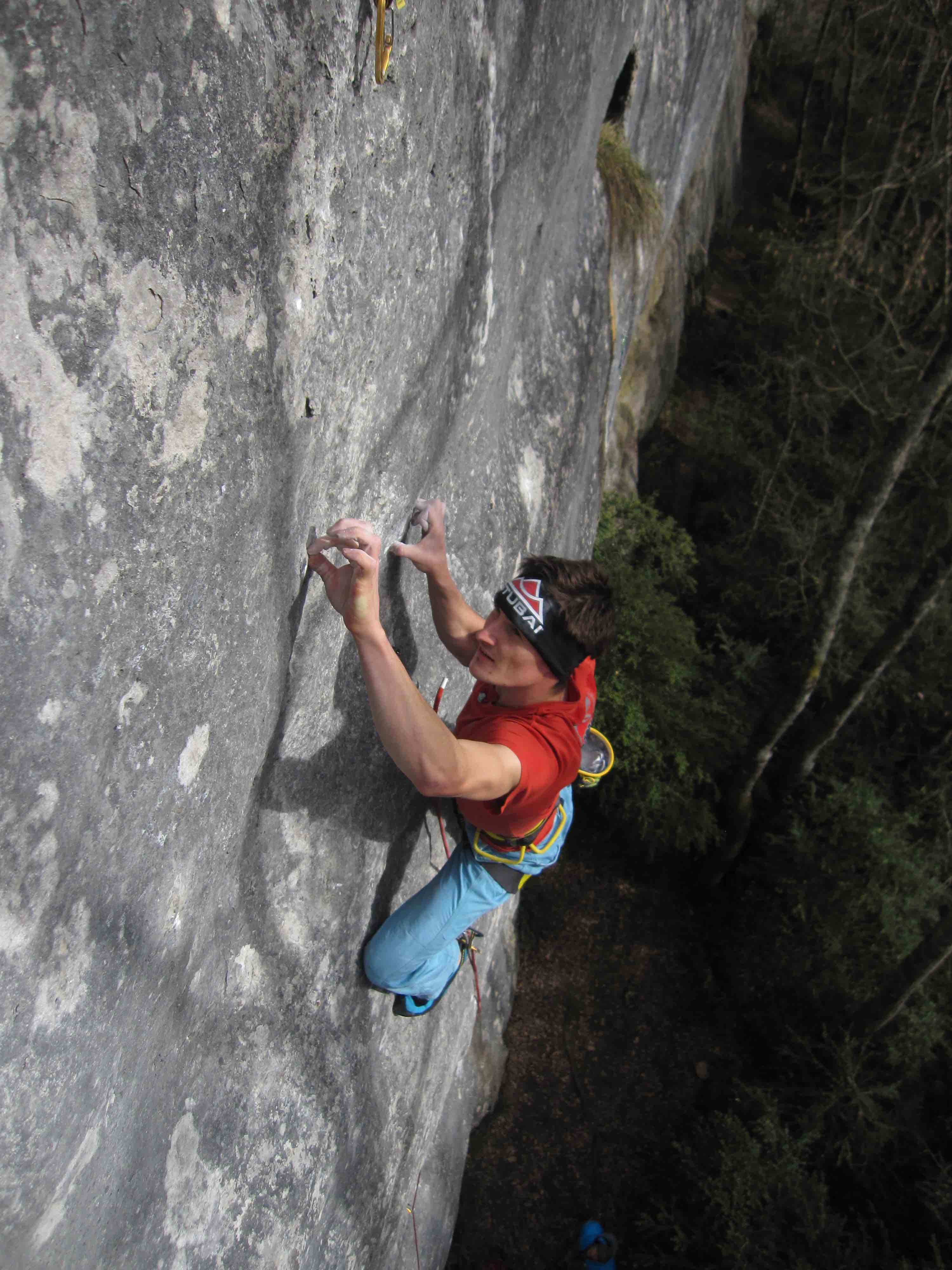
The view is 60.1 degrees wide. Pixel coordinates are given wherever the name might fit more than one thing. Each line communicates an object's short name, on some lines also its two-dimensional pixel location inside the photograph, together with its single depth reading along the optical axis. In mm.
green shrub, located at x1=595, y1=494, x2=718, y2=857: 7996
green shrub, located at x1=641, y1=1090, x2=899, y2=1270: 5855
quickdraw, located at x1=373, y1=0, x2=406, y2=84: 1970
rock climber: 2109
